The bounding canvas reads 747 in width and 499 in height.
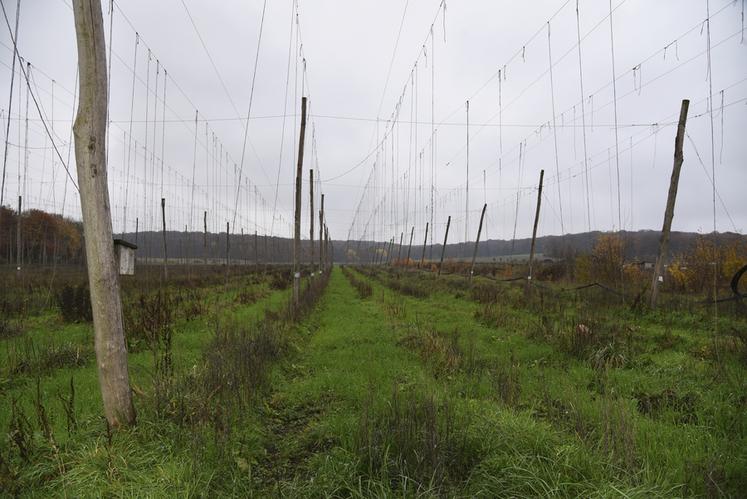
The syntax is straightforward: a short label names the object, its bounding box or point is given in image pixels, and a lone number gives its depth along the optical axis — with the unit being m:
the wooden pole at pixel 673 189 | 11.12
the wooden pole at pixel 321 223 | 29.00
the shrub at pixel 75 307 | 9.62
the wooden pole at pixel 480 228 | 25.67
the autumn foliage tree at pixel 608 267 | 14.02
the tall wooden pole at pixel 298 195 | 13.65
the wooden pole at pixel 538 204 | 19.22
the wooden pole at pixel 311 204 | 19.80
